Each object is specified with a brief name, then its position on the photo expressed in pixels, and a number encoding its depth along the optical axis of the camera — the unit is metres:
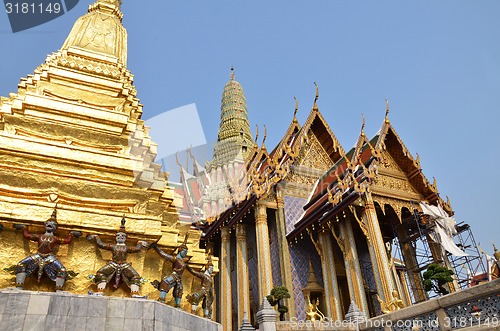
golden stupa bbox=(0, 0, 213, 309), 4.86
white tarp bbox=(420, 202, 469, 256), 9.89
